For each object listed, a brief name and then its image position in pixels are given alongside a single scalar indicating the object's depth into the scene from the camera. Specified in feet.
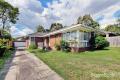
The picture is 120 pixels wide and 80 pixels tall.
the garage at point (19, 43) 67.91
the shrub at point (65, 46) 29.82
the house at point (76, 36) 29.10
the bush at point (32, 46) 45.36
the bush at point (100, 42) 29.57
